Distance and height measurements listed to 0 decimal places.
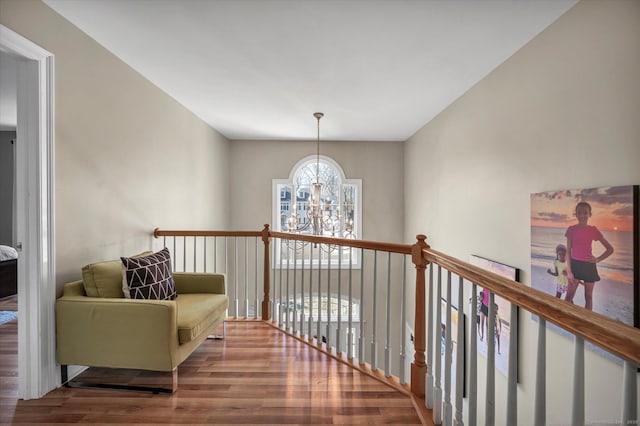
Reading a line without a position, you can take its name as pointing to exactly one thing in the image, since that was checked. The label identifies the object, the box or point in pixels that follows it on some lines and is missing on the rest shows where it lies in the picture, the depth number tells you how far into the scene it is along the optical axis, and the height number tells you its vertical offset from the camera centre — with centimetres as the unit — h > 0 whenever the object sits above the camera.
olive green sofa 206 -75
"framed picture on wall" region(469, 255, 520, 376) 264 -90
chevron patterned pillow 231 -49
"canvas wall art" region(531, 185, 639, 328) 169 -21
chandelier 626 +30
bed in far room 431 -82
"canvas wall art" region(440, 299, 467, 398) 334 -139
